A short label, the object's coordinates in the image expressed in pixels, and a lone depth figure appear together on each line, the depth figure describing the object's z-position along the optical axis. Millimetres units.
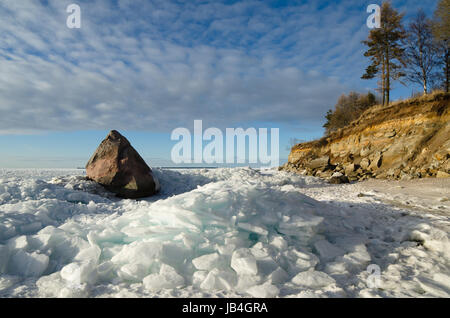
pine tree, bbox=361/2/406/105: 14734
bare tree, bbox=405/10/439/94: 13853
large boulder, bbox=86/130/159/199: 6578
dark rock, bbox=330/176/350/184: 9207
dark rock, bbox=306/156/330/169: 12735
